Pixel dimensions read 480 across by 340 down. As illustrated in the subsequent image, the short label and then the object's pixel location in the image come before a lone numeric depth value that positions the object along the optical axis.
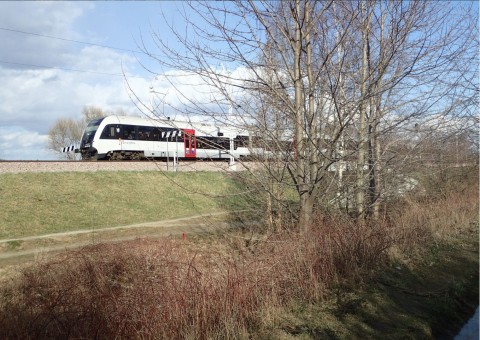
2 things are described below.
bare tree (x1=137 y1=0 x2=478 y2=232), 7.02
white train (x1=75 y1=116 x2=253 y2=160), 28.30
